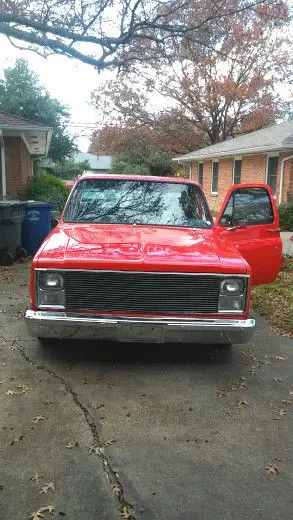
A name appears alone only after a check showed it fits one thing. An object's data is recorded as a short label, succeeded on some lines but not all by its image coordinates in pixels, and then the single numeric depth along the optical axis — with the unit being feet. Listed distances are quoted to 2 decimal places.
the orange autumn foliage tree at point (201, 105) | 100.83
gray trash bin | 28.53
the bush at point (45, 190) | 52.72
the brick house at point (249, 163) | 56.80
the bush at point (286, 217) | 50.85
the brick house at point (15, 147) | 44.55
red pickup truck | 12.81
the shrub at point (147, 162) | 118.52
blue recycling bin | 32.32
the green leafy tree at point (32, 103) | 101.45
